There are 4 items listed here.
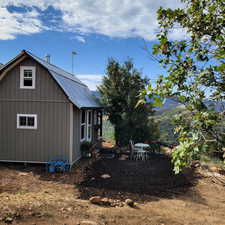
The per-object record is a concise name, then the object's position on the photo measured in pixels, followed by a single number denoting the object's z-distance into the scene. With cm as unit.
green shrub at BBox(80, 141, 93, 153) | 1087
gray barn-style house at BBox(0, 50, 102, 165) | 892
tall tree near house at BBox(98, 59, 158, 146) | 1452
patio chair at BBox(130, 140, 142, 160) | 1152
